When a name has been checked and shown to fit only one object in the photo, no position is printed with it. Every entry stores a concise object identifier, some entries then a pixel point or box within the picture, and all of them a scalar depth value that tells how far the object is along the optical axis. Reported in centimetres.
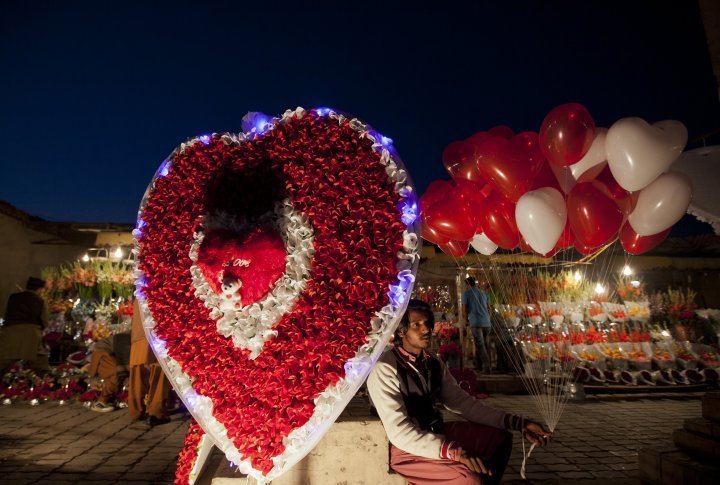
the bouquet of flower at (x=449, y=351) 648
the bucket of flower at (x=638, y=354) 741
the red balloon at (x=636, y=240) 356
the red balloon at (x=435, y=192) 381
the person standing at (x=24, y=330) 643
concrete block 224
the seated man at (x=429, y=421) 190
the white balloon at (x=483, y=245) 462
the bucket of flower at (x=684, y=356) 741
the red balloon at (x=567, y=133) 312
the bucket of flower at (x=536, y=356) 687
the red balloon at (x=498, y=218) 371
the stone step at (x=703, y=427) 319
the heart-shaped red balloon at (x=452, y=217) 362
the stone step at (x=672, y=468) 282
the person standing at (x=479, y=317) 748
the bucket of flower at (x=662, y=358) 746
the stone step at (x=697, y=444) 309
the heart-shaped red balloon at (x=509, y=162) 333
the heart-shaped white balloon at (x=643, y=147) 290
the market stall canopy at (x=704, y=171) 368
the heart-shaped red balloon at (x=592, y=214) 322
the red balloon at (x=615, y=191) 336
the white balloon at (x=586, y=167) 331
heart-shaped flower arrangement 176
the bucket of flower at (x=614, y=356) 743
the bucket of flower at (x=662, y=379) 718
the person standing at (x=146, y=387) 493
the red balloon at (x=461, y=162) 386
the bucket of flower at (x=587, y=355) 737
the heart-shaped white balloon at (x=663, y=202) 304
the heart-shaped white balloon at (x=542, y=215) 322
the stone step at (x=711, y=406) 330
